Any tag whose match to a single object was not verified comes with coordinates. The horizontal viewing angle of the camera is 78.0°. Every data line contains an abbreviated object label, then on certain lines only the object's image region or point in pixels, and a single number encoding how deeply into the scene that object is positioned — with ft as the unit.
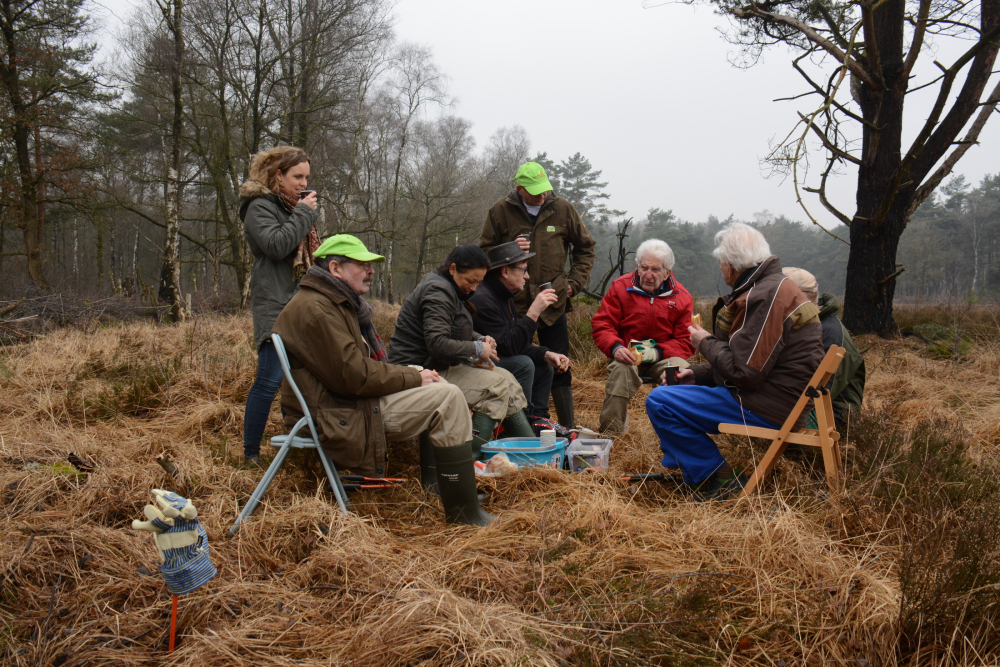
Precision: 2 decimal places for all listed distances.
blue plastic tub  12.31
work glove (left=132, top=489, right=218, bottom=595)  6.07
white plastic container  12.72
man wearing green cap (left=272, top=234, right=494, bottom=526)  9.54
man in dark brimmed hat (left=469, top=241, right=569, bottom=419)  13.98
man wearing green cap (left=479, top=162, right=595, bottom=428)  16.03
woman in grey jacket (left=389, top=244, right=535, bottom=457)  12.28
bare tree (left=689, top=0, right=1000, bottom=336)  23.00
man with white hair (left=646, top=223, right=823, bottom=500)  10.28
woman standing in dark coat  11.46
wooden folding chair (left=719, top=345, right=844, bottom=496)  9.61
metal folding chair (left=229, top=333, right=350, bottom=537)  9.29
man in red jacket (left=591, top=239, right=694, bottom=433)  15.33
